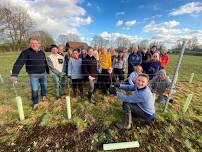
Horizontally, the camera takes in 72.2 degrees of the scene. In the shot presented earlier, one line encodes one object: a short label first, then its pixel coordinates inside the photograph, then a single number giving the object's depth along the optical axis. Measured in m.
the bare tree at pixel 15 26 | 33.22
